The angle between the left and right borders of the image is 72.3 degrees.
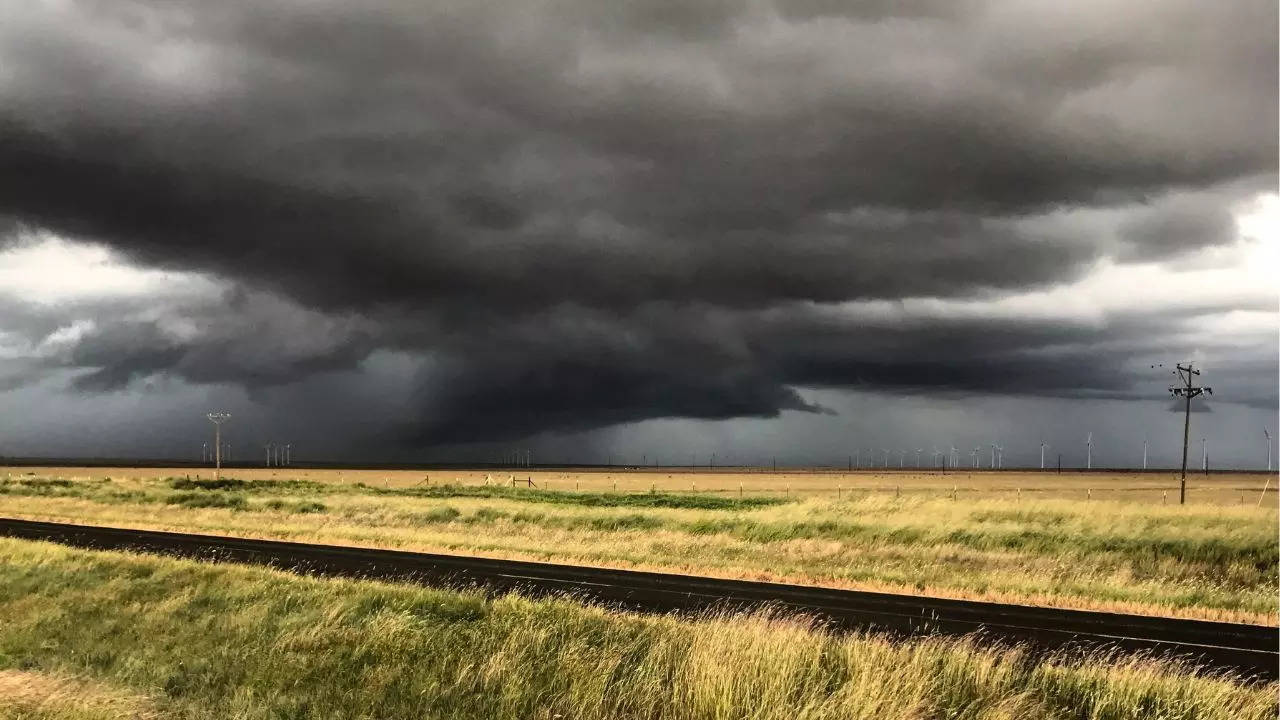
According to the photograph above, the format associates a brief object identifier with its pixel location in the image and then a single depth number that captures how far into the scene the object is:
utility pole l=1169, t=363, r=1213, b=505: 69.12
